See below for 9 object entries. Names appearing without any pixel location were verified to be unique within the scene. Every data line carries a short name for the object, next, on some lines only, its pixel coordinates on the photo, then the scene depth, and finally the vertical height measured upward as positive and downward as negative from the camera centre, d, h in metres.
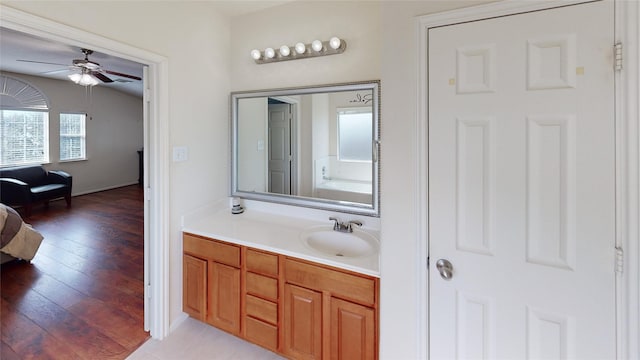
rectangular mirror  1.98 +0.24
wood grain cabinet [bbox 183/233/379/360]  1.50 -0.74
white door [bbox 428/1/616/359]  1.01 -0.03
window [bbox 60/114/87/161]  6.19 +0.93
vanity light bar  1.99 +0.94
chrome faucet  1.96 -0.33
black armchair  4.70 -0.13
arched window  5.16 +1.06
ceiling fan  3.62 +1.45
